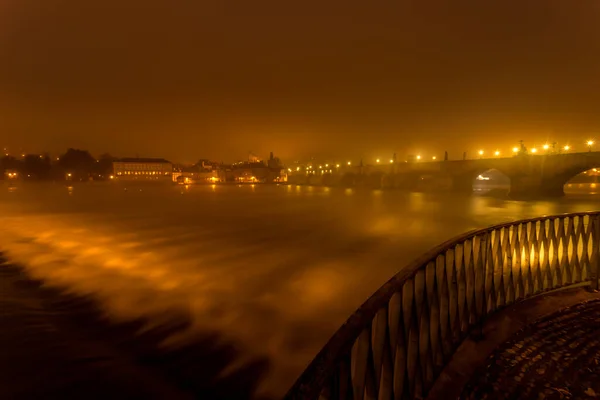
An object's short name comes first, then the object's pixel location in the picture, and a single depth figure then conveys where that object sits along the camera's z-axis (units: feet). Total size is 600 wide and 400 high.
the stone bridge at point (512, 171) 185.78
